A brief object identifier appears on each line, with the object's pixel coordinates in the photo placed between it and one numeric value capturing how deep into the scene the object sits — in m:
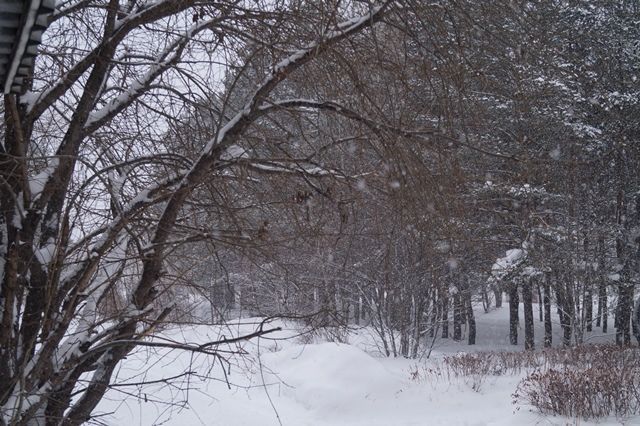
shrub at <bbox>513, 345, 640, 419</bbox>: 7.87
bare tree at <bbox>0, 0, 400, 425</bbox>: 2.87
